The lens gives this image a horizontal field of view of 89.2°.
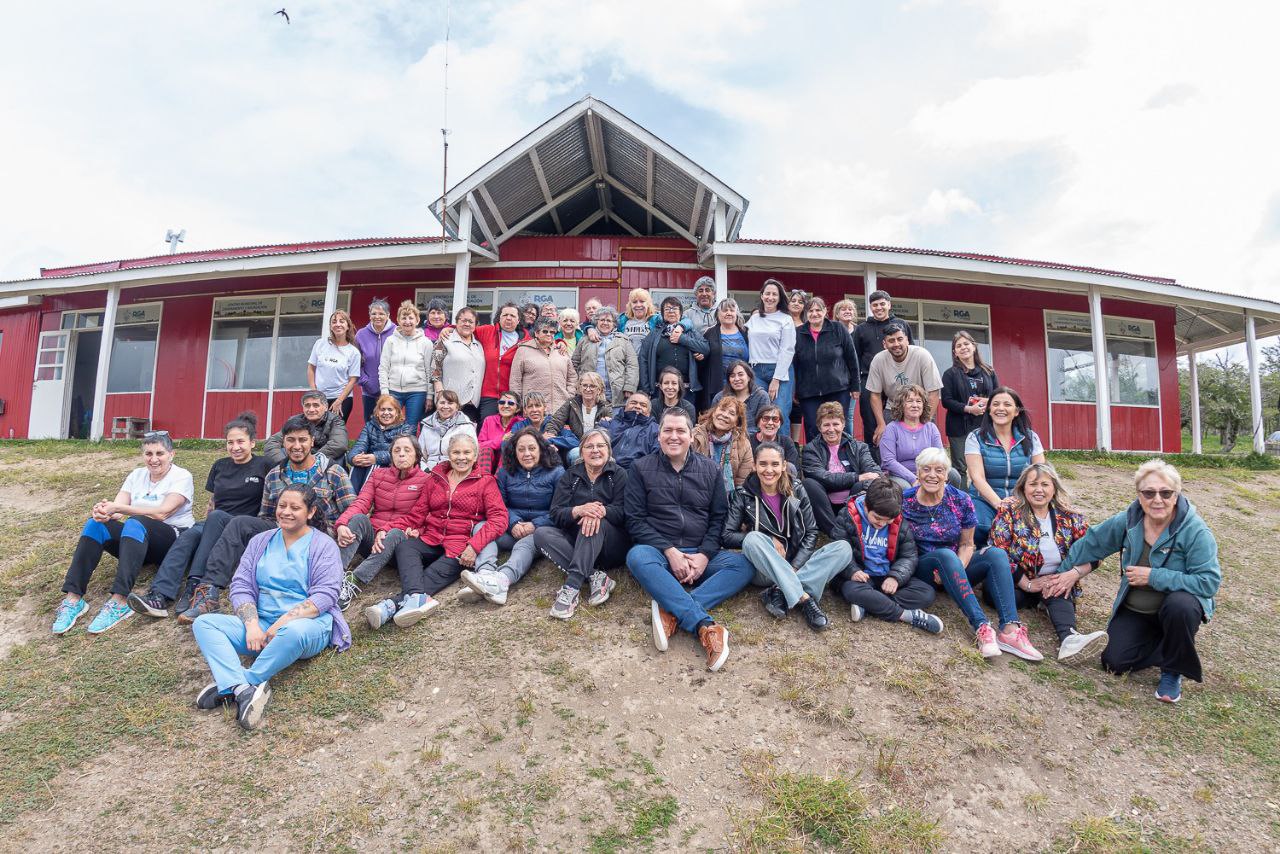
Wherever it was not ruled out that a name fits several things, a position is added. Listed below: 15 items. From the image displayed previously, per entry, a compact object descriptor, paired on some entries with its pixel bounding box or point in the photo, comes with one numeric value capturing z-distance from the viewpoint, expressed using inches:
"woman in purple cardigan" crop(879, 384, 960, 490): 192.5
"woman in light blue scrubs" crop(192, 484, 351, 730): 131.8
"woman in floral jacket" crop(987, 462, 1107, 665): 157.6
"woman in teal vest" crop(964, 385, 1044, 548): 185.8
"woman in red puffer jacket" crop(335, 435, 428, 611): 173.9
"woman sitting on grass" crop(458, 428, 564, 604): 179.5
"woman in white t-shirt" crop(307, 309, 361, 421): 246.2
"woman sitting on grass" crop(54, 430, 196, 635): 168.2
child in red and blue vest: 157.9
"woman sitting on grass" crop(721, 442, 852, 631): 157.6
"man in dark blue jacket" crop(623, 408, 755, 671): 157.9
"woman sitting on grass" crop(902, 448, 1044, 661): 152.6
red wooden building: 394.6
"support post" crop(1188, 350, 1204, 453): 491.5
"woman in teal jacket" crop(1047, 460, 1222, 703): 134.6
